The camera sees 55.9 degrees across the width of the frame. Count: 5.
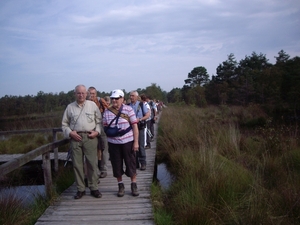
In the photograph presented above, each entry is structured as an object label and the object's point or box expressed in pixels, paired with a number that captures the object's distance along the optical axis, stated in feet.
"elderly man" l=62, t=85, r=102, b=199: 14.05
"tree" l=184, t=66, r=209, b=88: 230.25
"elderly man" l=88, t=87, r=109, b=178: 17.60
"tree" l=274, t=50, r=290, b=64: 119.08
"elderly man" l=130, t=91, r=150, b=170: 20.30
